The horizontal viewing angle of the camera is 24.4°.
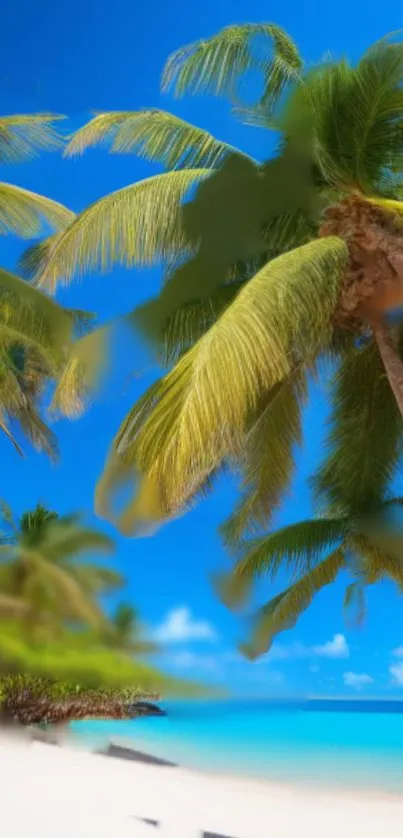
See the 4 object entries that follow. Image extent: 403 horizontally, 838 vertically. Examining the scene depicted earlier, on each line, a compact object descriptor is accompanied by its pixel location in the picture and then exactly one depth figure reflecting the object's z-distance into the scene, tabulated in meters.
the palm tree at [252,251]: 5.25
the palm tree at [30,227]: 8.57
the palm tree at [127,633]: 19.88
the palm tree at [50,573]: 15.81
